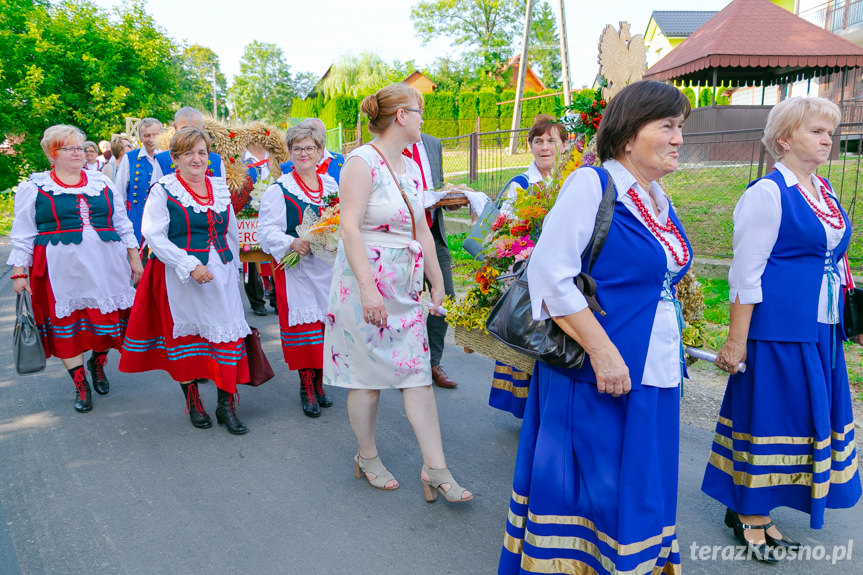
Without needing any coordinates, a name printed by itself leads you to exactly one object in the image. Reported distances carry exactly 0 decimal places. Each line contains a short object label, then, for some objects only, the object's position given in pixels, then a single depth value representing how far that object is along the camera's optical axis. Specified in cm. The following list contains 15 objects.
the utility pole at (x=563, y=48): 1706
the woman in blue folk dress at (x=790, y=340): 265
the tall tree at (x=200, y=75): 5923
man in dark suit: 507
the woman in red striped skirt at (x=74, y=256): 482
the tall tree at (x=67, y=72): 1772
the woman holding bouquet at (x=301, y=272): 464
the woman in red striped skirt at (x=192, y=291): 417
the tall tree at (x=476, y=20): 5350
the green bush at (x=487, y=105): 3550
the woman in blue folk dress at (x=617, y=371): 200
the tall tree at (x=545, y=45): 6450
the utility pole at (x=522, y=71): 2078
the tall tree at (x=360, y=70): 5231
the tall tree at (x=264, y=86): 7762
